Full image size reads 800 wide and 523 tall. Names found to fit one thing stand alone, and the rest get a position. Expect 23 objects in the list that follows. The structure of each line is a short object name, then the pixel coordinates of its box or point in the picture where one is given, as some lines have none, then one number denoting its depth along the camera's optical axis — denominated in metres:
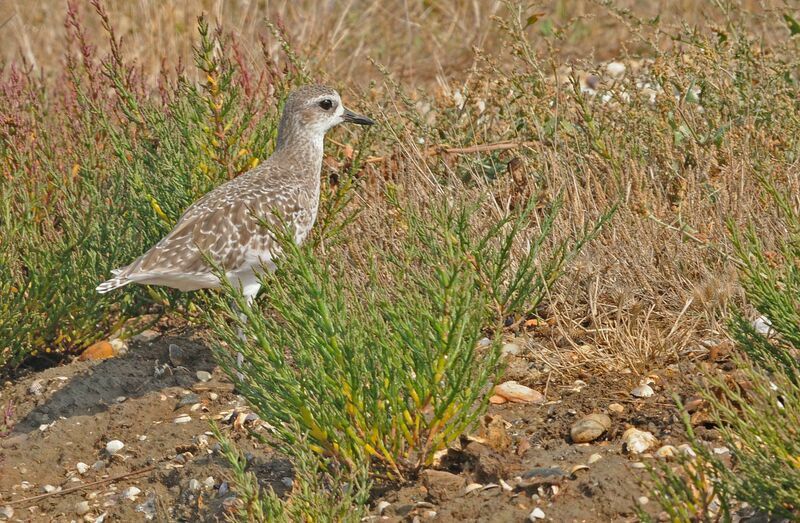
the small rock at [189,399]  11.66
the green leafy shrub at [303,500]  7.43
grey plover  11.56
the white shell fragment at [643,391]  9.70
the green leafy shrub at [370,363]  8.22
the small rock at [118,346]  13.41
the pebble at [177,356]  12.58
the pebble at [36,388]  12.22
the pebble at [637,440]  8.77
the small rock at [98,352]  13.23
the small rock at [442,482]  8.53
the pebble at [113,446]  10.95
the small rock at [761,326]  10.16
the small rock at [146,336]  13.53
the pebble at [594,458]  8.70
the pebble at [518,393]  10.11
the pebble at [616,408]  9.50
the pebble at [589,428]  9.15
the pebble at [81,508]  10.03
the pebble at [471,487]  8.58
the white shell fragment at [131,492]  10.13
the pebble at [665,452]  8.59
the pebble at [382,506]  8.53
